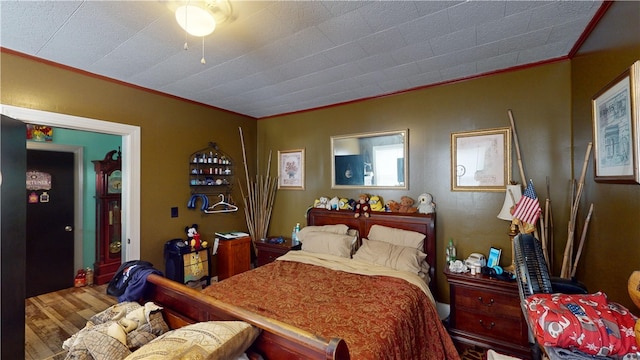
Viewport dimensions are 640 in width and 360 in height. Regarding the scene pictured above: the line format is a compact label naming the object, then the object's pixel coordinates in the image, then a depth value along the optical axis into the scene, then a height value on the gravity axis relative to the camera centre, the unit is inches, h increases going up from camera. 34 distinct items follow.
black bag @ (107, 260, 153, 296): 74.6 -29.4
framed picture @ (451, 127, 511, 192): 102.4 +8.0
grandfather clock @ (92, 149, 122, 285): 155.3 -20.4
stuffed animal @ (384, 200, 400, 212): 122.5 -12.4
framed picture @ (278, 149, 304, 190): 158.4 +7.1
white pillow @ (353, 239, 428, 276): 100.1 -30.9
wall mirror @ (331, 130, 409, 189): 125.0 +10.2
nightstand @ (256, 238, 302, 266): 136.1 -37.2
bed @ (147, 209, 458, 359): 47.5 -35.5
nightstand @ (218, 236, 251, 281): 140.2 -42.2
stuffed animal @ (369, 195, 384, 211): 127.2 -11.8
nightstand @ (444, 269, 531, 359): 87.0 -48.1
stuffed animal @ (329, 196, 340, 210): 139.8 -12.4
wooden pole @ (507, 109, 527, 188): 97.0 +13.4
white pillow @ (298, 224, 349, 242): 127.6 -24.8
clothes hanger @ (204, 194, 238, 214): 145.8 -15.6
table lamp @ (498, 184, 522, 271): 94.3 -8.8
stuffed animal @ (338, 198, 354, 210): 135.8 -13.0
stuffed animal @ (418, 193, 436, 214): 113.8 -10.9
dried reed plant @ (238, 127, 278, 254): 164.2 -13.2
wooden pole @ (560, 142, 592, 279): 80.2 -16.4
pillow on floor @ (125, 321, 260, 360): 38.7 -25.8
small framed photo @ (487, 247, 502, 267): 99.4 -30.0
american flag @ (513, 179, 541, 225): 86.3 -9.7
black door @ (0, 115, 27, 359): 63.2 -13.6
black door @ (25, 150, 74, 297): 138.3 -24.2
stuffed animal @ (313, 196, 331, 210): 142.7 -12.8
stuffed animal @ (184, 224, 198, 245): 132.0 -25.8
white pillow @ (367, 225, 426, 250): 109.7 -24.9
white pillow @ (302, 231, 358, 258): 116.8 -29.4
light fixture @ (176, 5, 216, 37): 54.5 +35.0
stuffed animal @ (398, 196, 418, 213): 119.2 -11.7
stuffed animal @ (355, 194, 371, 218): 128.0 -13.0
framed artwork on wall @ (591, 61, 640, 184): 49.4 +11.1
